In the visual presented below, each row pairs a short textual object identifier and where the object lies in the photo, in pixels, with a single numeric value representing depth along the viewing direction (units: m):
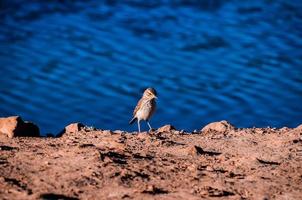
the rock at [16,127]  11.46
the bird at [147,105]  13.96
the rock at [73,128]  12.22
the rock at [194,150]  10.63
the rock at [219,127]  12.66
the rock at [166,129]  12.72
